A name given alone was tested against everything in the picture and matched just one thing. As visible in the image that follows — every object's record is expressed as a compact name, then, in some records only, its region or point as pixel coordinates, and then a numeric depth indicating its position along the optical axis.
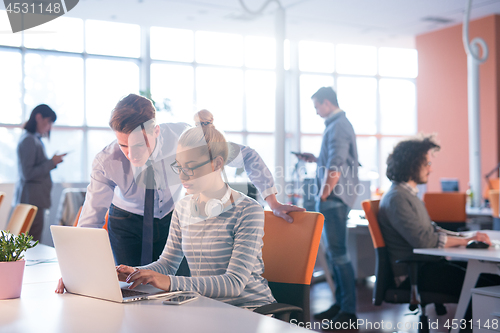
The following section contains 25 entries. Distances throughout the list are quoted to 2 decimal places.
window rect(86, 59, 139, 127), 7.56
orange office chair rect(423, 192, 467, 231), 4.40
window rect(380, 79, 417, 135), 9.94
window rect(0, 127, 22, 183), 7.14
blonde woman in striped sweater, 1.41
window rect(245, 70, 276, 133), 8.84
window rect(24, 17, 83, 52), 7.23
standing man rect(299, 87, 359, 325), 3.25
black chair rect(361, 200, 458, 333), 2.42
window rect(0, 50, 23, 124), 7.11
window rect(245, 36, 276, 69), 8.80
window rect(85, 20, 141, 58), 7.62
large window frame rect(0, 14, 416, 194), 7.46
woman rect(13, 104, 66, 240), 4.08
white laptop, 1.18
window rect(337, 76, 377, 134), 9.66
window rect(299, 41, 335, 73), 9.27
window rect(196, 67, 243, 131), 8.41
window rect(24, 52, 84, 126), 7.27
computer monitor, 5.92
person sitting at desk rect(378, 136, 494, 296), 2.42
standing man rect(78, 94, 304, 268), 1.72
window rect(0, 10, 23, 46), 6.94
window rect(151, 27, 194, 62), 8.10
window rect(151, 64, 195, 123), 8.07
